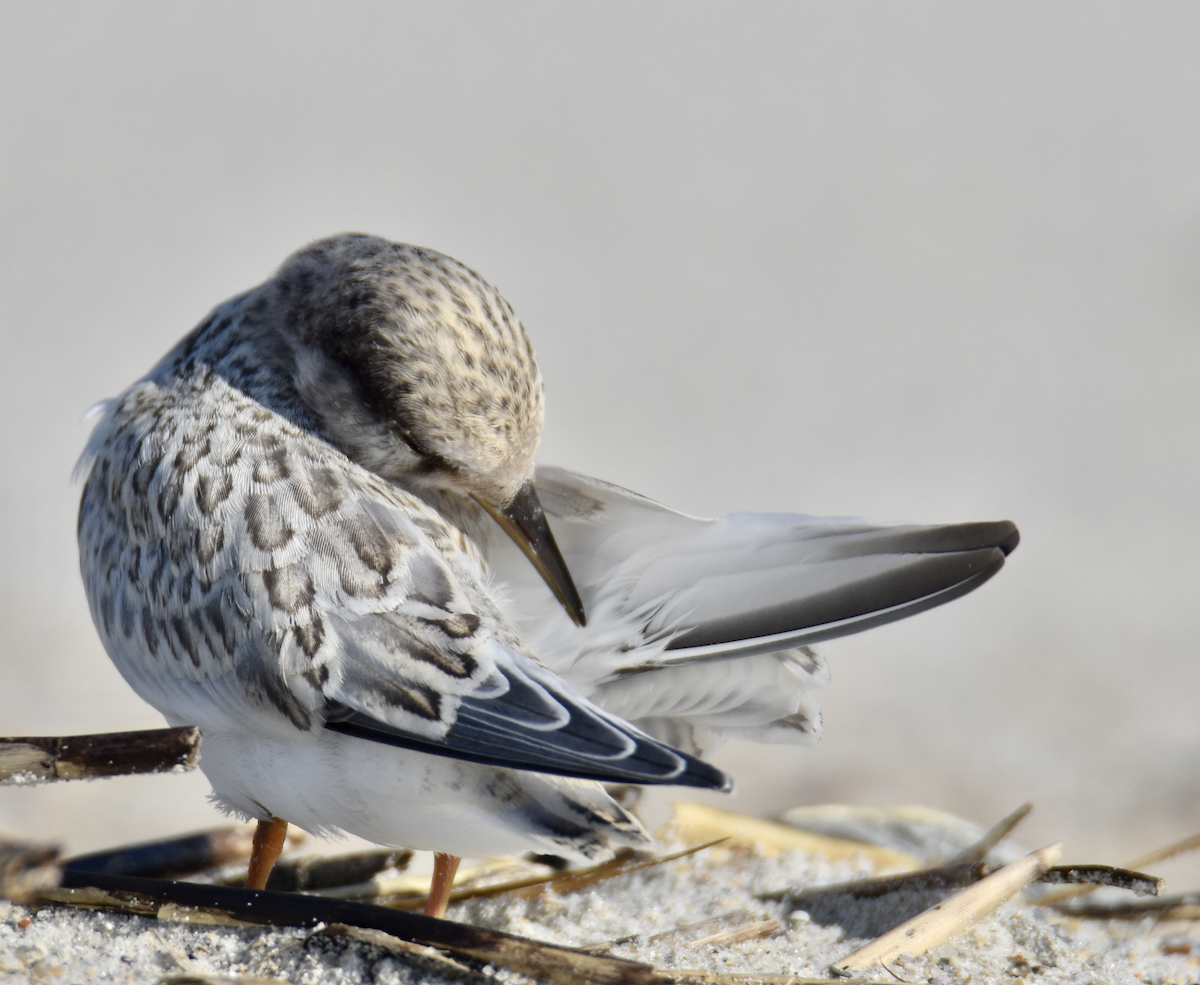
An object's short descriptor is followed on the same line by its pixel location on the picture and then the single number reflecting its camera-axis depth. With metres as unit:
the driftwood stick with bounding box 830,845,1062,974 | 5.07
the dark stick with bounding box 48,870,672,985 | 4.24
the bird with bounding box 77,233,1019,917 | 4.80
